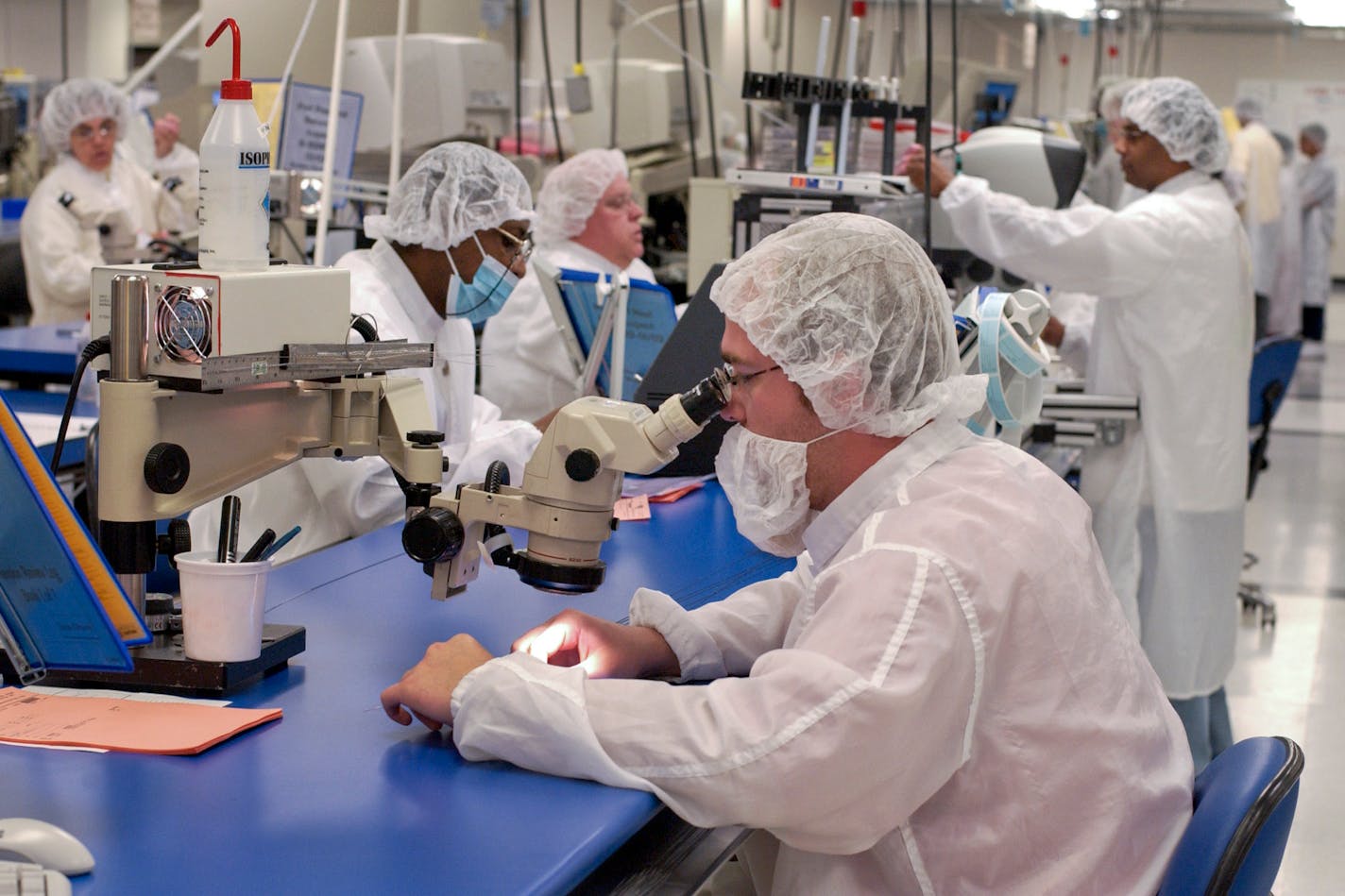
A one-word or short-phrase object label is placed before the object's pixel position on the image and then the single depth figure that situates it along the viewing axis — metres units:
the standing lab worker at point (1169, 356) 3.28
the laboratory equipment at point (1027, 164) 3.82
